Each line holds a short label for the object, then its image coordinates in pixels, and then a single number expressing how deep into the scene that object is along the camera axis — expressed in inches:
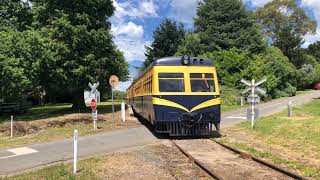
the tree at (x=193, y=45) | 1083.6
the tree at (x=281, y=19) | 1862.3
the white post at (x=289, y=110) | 555.6
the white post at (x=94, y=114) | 486.6
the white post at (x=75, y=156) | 237.5
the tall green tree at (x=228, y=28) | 1088.0
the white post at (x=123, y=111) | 583.2
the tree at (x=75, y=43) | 714.7
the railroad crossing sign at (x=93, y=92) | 511.7
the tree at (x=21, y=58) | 637.8
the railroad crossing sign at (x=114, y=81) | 570.3
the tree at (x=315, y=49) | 2260.1
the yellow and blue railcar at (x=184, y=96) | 366.7
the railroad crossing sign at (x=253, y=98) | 433.9
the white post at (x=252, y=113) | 438.9
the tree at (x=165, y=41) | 1403.0
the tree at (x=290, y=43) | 1753.1
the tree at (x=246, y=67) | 994.5
